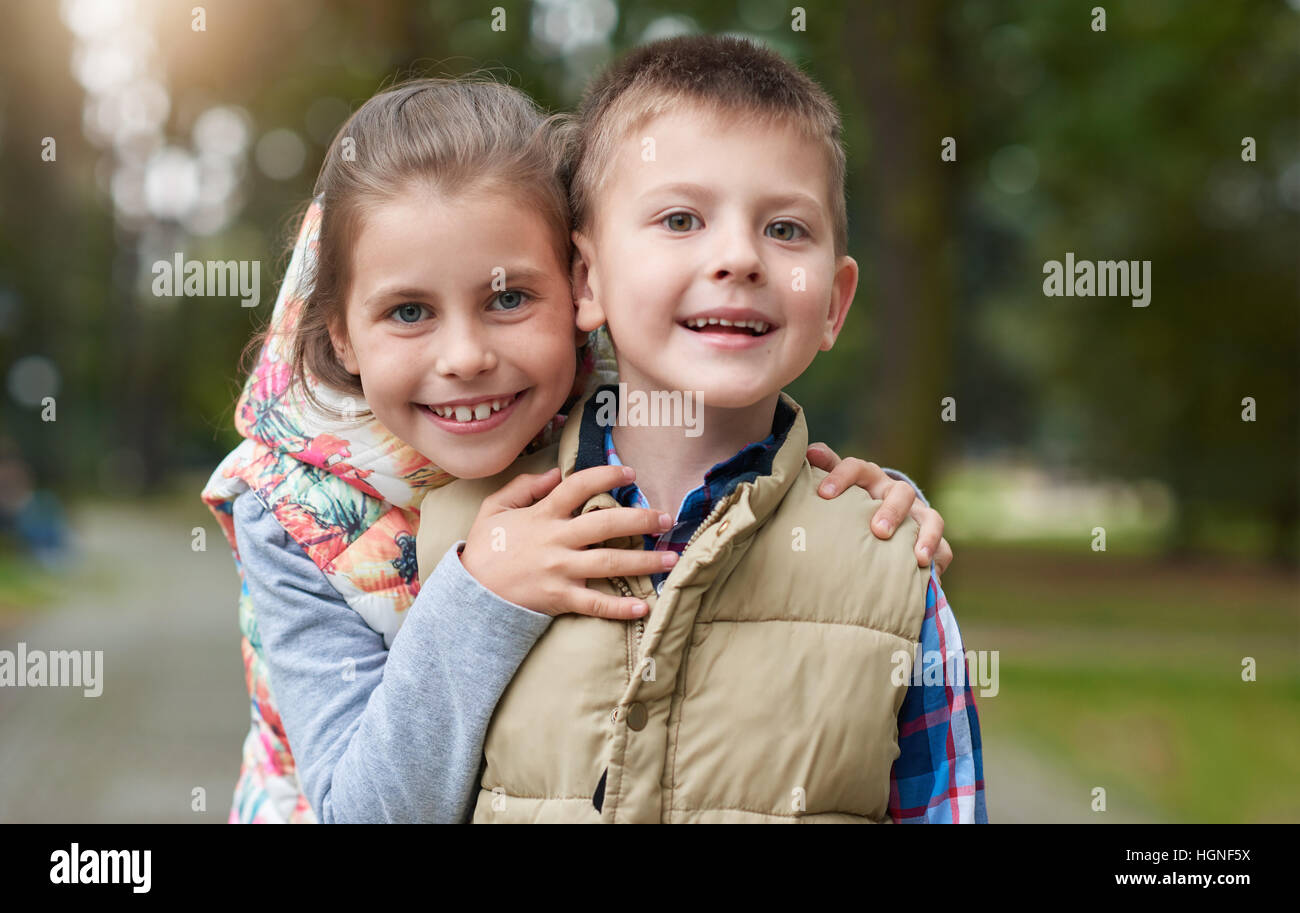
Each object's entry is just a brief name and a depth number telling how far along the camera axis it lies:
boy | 1.61
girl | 1.63
